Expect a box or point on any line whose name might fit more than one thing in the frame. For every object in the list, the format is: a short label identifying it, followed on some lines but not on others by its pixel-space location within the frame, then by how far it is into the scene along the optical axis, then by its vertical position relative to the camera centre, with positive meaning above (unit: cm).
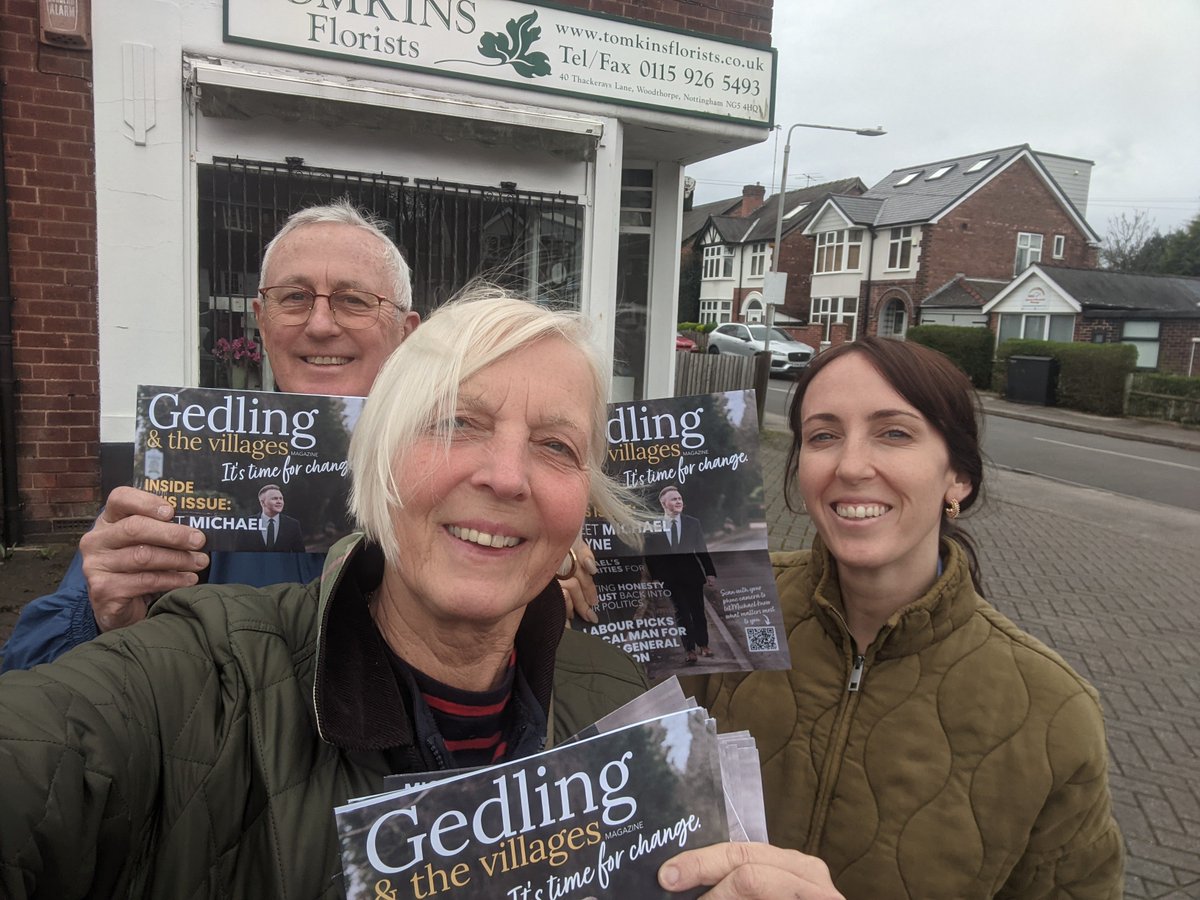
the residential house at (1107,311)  2695 +173
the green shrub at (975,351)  2877 +5
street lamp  2364 +639
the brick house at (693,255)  5641 +618
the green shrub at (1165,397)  2028 -97
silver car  3083 -11
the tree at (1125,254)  5488 +750
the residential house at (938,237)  3775 +578
